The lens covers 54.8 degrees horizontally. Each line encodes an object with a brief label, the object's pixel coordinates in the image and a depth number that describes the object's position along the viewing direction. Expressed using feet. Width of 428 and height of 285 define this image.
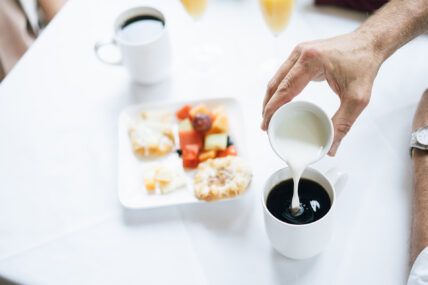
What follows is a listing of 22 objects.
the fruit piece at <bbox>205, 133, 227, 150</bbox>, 3.26
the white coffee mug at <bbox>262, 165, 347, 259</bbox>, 2.35
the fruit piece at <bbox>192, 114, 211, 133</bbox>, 3.31
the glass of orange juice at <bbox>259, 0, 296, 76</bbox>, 3.39
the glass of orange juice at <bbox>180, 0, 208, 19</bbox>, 3.68
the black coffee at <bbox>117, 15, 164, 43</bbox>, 3.62
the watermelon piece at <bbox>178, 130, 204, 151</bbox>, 3.33
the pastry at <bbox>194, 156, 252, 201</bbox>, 2.89
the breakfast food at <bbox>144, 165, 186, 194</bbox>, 3.07
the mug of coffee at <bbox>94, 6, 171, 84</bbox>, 3.51
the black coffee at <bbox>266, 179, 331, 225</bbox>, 2.45
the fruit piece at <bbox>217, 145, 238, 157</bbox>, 3.23
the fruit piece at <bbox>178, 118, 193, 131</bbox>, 3.39
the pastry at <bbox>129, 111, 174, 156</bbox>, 3.31
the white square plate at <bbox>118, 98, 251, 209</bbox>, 3.03
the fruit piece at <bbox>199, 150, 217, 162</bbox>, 3.23
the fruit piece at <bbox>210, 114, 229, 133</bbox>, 3.34
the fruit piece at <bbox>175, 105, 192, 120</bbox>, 3.54
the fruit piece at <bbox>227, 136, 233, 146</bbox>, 3.33
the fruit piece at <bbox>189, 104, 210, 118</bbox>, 3.45
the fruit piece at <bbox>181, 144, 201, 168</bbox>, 3.22
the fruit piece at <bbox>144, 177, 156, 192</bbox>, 3.09
